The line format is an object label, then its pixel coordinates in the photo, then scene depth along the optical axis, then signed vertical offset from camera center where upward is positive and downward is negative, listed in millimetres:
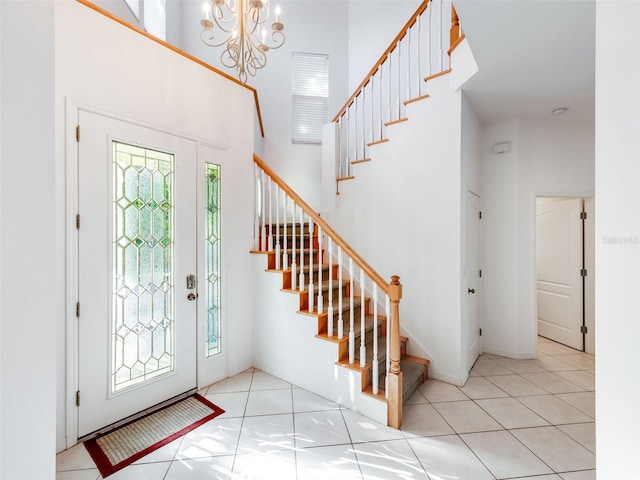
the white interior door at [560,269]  3719 -422
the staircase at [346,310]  2234 -707
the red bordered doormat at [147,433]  1836 -1423
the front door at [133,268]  2012 -234
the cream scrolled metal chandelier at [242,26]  2045 +1628
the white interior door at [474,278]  3090 -453
